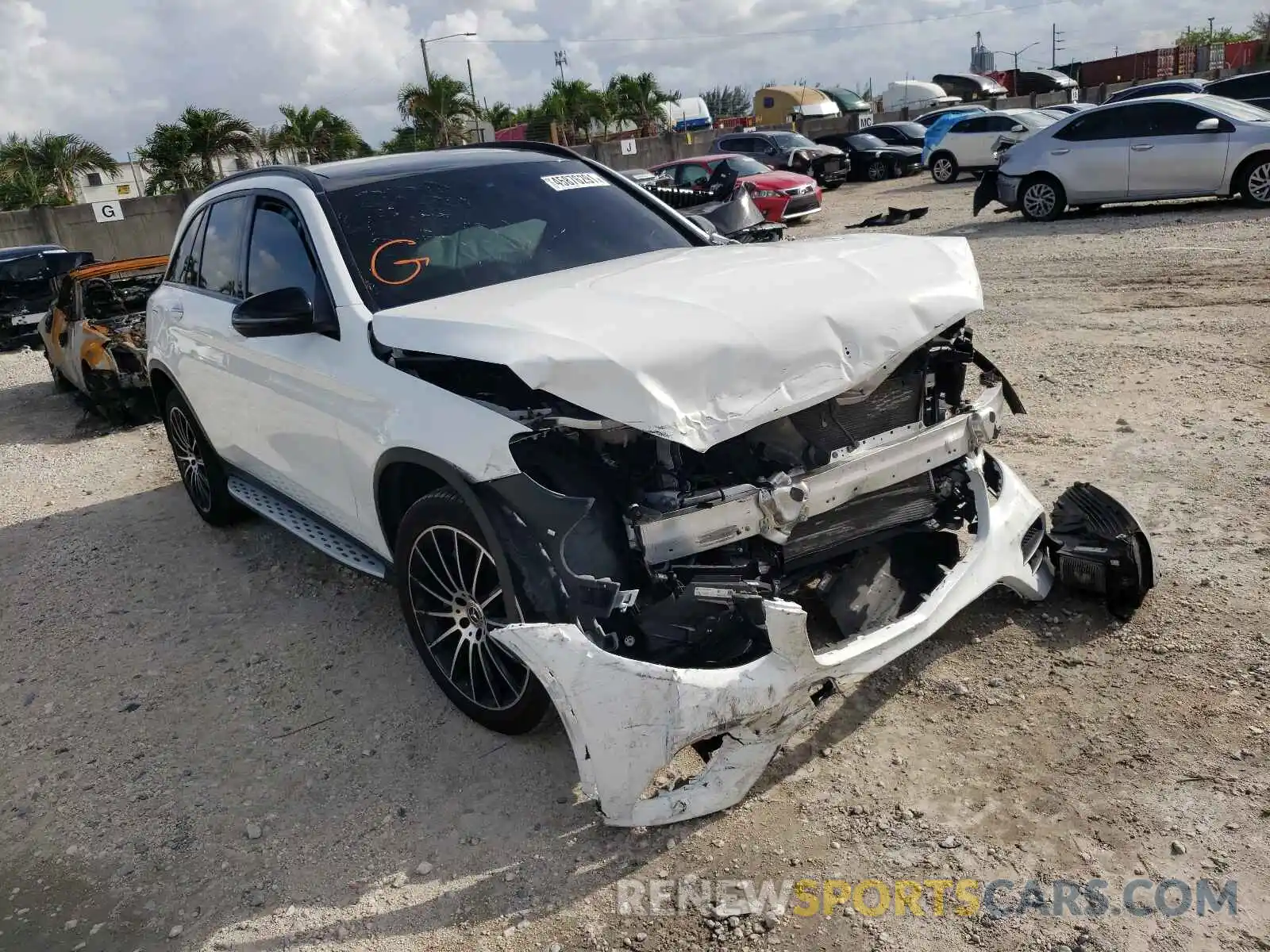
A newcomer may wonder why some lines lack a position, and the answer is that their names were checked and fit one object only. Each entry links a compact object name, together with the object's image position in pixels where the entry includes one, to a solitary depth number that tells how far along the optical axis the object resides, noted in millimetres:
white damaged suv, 2758
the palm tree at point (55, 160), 31047
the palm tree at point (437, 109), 38250
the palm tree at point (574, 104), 44219
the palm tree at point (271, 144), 33469
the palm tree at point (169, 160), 29922
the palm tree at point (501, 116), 46781
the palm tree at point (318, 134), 36344
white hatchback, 21719
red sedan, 18203
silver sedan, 12641
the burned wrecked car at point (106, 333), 8828
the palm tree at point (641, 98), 45781
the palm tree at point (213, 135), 30328
